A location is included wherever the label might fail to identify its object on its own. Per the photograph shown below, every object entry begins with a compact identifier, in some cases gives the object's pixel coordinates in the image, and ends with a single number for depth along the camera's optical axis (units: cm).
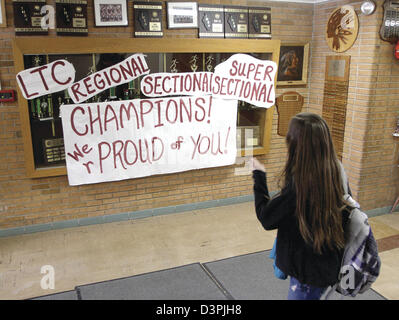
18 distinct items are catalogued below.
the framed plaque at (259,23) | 418
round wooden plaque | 396
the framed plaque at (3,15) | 329
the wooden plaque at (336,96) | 418
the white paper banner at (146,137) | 380
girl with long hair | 164
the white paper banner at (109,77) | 371
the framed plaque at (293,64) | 449
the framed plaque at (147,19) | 373
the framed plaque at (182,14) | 384
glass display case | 351
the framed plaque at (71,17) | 347
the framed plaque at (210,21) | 397
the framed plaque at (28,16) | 334
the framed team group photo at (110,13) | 360
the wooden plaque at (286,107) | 463
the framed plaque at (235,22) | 407
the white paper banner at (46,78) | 348
